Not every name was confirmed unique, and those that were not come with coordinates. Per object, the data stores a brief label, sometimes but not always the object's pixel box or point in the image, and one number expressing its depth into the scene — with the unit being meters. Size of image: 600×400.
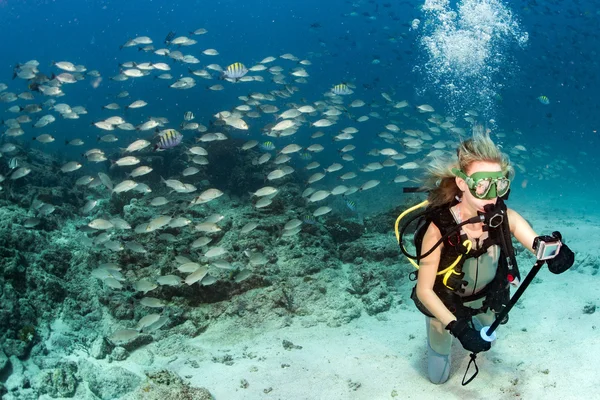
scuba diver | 2.68
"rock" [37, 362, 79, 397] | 4.08
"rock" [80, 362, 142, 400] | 4.21
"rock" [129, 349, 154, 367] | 5.10
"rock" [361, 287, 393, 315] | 6.09
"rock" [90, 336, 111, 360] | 5.10
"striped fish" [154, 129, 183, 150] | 7.52
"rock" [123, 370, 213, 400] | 3.51
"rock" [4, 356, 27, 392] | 4.15
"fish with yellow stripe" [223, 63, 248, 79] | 8.90
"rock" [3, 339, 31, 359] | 4.62
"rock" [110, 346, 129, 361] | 5.12
